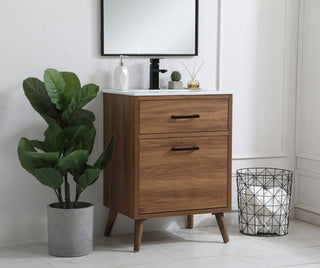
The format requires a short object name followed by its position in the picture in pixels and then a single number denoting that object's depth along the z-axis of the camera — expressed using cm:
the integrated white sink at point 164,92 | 299
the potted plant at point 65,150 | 288
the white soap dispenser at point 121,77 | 323
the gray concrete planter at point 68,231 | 295
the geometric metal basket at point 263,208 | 343
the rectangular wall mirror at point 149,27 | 331
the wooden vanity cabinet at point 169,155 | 301
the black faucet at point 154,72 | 336
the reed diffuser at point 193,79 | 344
